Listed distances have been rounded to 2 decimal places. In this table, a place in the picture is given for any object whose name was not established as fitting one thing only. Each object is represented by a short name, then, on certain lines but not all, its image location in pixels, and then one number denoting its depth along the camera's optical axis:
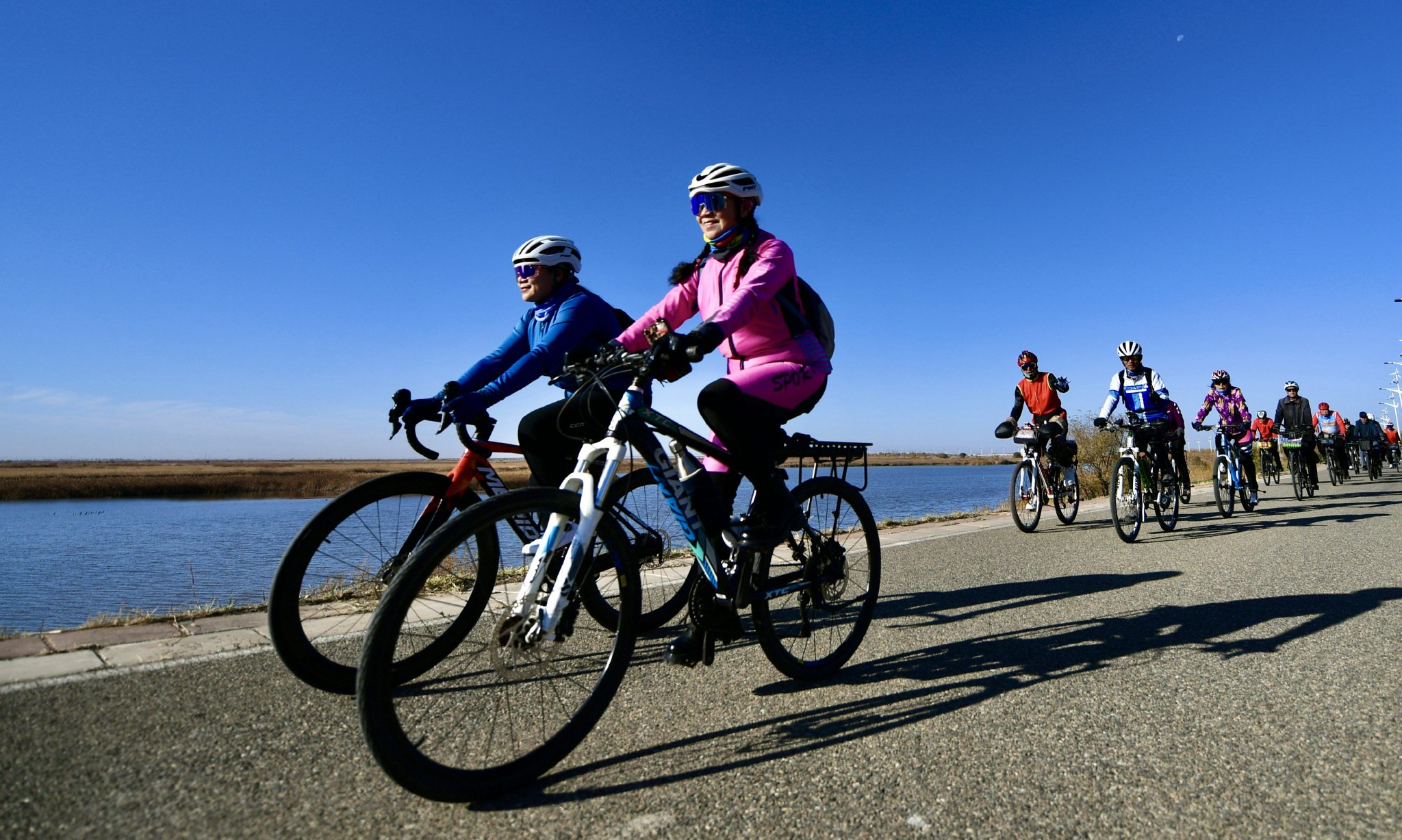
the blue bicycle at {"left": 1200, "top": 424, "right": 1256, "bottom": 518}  9.70
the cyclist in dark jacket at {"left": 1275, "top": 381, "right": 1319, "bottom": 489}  14.38
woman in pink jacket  2.68
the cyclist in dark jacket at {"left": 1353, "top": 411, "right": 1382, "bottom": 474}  22.03
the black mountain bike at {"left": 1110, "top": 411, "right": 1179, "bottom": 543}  7.32
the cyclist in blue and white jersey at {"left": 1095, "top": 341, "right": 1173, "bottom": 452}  8.56
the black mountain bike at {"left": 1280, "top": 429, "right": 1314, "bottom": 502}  13.00
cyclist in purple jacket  10.53
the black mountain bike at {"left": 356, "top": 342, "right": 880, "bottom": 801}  1.80
